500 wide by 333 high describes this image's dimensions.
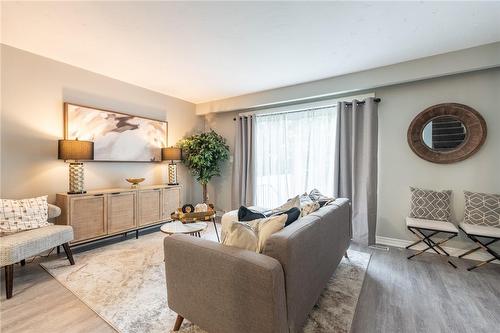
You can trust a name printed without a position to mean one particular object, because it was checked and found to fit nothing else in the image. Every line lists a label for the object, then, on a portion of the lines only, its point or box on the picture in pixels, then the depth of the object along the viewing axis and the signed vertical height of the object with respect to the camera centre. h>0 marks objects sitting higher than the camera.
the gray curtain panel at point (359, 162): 3.44 +0.06
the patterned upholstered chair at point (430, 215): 2.81 -0.66
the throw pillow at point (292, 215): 1.69 -0.40
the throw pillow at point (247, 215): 1.85 -0.42
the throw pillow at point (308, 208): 2.11 -0.41
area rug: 1.73 -1.22
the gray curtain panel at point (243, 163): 4.68 +0.05
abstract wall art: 3.28 +0.54
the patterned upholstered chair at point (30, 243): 2.05 -0.80
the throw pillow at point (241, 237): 1.46 -0.48
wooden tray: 2.85 -0.66
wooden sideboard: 2.96 -0.68
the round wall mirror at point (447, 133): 2.89 +0.46
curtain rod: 3.44 +1.02
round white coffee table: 2.59 -0.77
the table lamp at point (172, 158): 4.33 +0.14
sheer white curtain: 3.91 +0.22
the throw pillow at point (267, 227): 1.48 -0.43
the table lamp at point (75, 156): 2.94 +0.12
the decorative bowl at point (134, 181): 3.70 -0.27
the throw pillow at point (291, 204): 2.25 -0.39
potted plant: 4.57 +0.23
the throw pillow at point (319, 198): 2.48 -0.39
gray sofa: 1.20 -0.70
